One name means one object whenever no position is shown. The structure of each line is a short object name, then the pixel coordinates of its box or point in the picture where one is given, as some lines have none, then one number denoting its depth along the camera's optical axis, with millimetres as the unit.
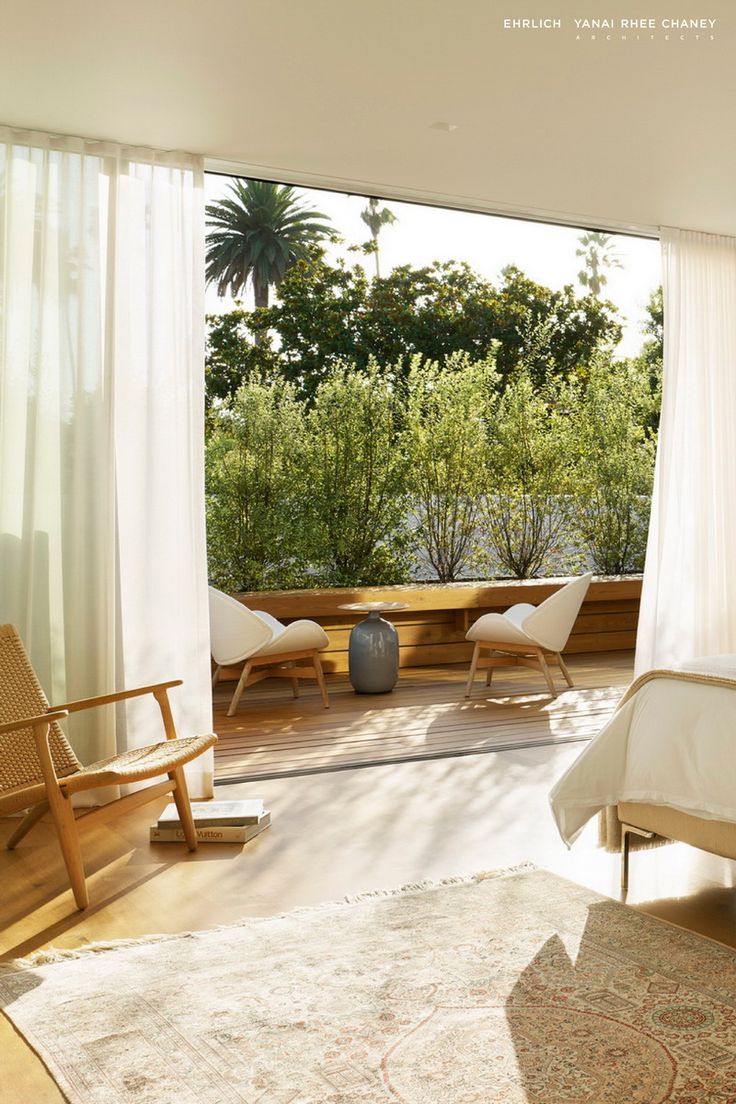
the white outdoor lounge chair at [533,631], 6715
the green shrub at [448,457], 9312
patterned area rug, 2139
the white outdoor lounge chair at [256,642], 6375
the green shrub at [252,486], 8742
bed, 2992
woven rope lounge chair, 3262
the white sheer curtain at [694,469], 6125
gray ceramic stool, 7039
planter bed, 7883
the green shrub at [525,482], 9609
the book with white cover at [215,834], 3885
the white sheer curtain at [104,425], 4289
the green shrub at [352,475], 9062
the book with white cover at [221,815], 3924
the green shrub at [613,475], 10047
